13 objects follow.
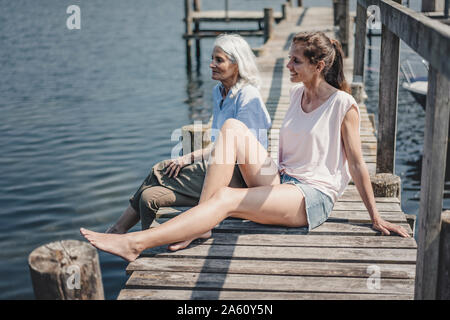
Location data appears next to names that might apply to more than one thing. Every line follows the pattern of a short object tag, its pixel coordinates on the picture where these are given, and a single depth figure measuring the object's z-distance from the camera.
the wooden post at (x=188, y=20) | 16.30
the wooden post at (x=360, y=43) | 7.20
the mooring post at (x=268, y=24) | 14.64
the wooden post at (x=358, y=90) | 7.76
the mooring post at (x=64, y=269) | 2.18
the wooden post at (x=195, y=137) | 5.56
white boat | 11.63
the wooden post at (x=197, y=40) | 18.81
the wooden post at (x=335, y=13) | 16.03
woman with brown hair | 3.35
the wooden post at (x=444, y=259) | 2.42
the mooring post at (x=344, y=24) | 11.33
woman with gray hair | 3.94
